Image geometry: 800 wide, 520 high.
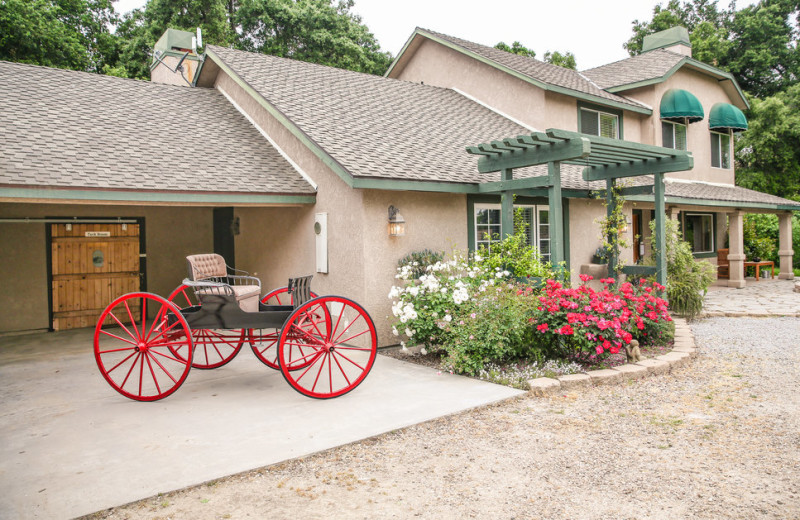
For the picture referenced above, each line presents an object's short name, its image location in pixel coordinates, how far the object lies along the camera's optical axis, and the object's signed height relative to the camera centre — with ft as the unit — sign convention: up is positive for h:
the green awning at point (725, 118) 55.11 +13.48
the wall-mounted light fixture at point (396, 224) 26.61 +1.70
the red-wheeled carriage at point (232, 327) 18.29 -2.20
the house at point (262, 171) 26.17 +4.48
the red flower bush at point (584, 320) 21.35 -2.61
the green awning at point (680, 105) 48.96 +13.17
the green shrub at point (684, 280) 34.42 -1.72
